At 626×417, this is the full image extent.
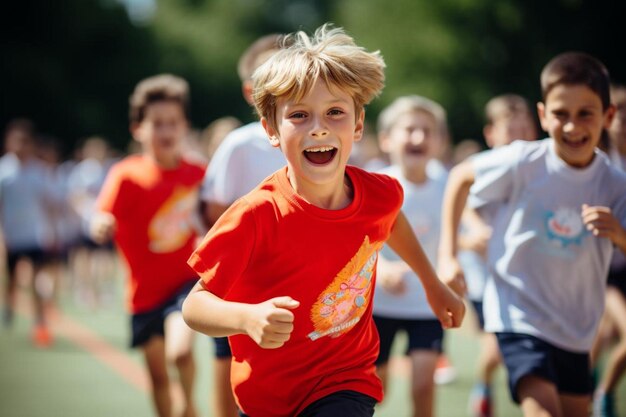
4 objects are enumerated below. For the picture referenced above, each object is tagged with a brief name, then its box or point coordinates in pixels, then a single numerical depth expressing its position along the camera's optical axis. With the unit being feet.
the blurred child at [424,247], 16.17
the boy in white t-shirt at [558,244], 12.83
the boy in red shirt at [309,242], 9.87
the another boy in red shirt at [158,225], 17.38
